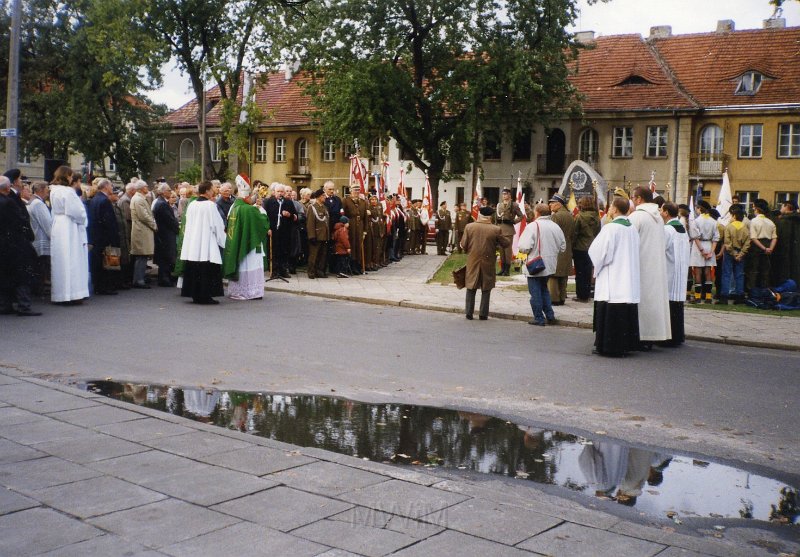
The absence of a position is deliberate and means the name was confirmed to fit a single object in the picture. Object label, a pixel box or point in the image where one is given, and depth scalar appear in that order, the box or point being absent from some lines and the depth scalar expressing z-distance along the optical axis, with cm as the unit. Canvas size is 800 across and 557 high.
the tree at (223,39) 3316
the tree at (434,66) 4188
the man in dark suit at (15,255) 1353
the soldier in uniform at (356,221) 2320
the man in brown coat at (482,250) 1456
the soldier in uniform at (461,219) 3575
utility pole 2105
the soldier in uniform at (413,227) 3294
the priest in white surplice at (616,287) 1124
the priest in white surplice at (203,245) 1573
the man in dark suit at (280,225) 2069
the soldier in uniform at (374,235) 2497
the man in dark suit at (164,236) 1881
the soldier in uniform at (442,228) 3491
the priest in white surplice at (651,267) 1189
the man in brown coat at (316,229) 2094
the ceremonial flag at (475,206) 3259
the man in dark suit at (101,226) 1655
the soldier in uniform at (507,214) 2236
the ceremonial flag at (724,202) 2228
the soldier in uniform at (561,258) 1669
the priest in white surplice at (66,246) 1498
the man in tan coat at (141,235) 1808
